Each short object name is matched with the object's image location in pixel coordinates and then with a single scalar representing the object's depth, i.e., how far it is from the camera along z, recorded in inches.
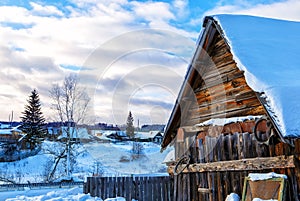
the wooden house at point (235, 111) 213.2
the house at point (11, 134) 1950.2
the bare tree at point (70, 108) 1076.5
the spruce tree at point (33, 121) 1765.5
